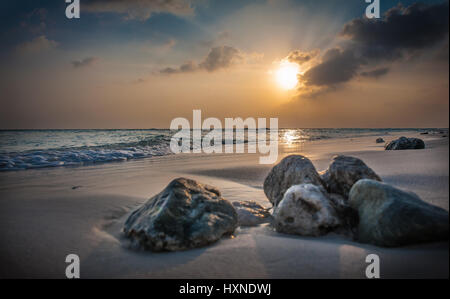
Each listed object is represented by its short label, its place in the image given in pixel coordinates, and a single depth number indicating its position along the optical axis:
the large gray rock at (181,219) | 2.12
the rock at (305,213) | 2.29
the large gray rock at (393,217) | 1.39
